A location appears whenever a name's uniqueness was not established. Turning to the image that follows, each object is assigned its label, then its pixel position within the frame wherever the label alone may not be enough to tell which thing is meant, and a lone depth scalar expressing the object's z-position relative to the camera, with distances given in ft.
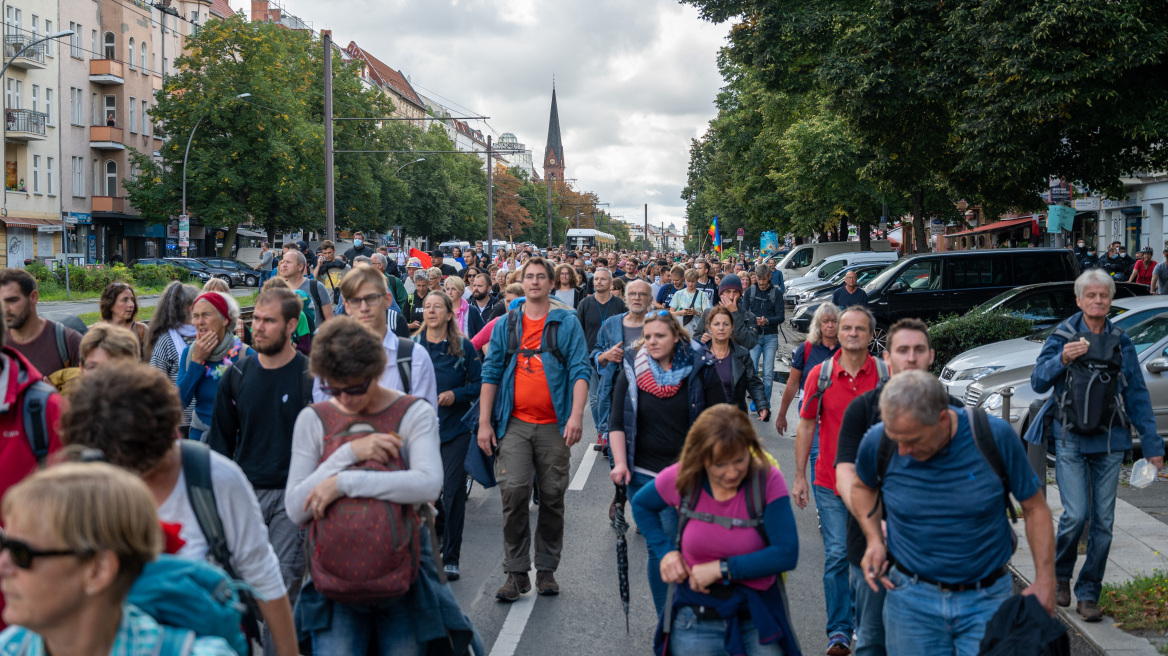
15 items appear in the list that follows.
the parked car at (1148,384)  33.09
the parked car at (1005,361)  34.53
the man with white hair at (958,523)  12.08
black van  65.62
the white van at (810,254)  139.33
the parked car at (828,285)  89.86
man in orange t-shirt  20.75
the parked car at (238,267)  162.91
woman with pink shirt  11.73
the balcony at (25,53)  151.12
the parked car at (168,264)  140.11
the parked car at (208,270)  148.97
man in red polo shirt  17.80
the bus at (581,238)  259.60
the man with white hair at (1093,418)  19.35
